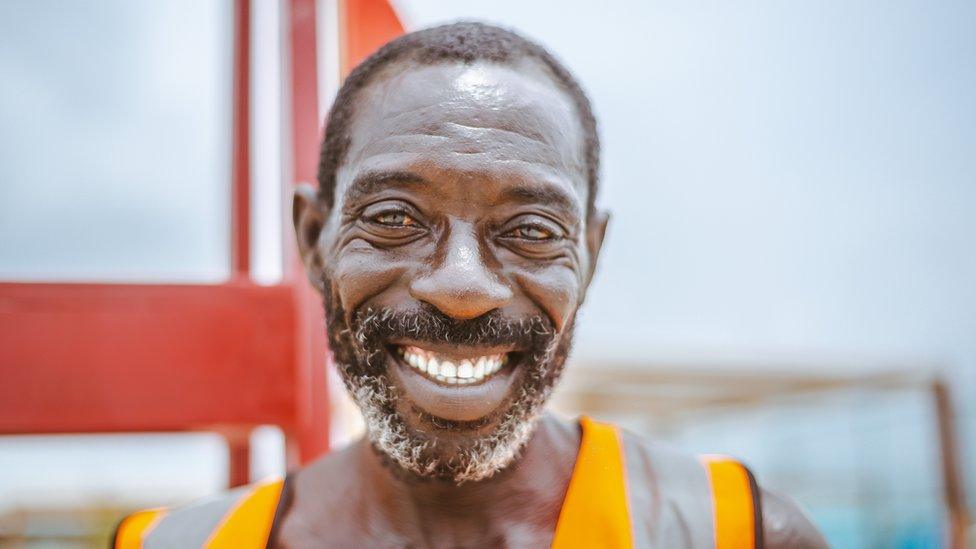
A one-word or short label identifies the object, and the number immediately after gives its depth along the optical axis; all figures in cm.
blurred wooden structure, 650
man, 135
